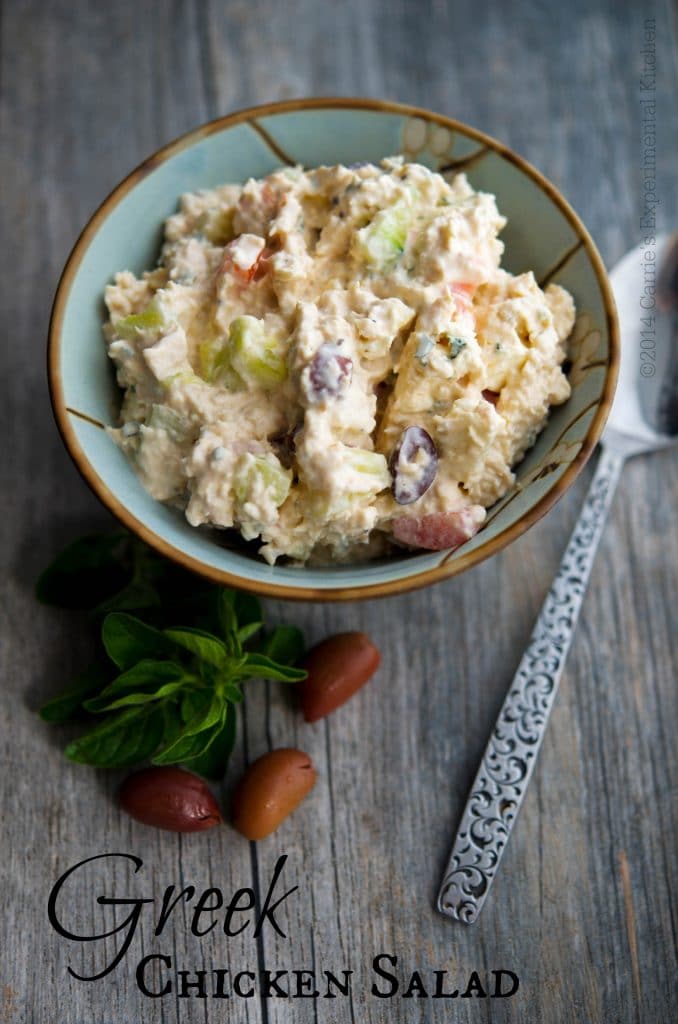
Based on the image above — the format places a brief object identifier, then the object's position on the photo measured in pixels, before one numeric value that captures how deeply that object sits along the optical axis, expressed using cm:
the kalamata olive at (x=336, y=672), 49
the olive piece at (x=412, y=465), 44
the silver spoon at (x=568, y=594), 48
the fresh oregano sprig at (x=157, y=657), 47
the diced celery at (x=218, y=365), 45
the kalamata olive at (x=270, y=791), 48
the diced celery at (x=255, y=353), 44
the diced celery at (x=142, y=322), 46
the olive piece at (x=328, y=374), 44
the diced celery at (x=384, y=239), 45
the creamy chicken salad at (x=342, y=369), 44
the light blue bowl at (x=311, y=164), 45
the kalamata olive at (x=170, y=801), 48
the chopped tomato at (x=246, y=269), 46
